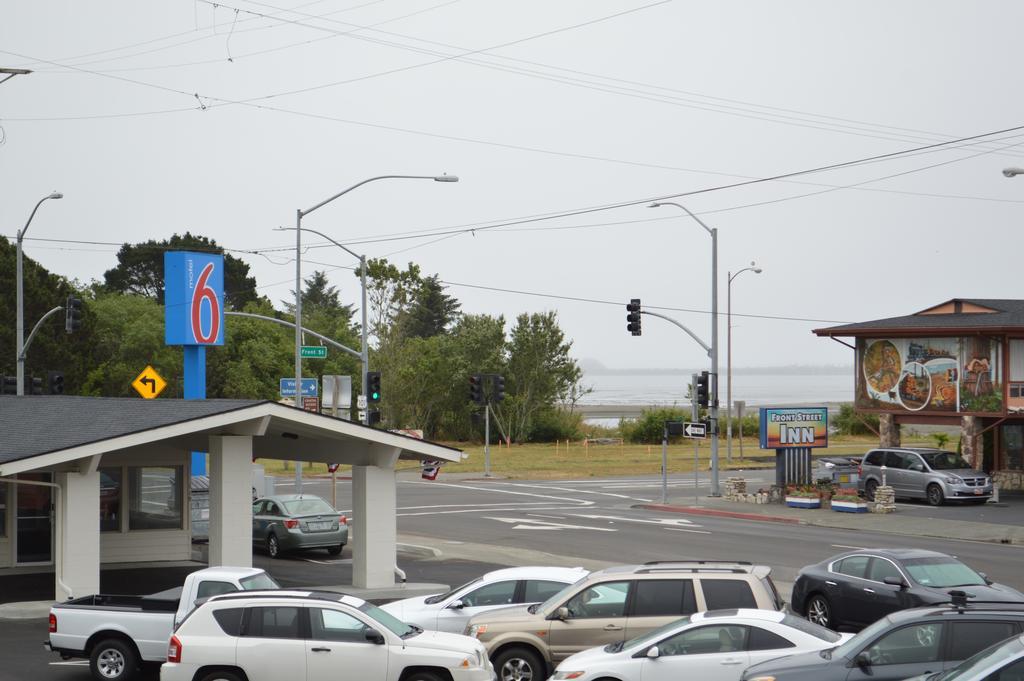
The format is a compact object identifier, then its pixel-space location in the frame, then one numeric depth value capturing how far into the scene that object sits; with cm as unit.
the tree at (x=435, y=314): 13900
